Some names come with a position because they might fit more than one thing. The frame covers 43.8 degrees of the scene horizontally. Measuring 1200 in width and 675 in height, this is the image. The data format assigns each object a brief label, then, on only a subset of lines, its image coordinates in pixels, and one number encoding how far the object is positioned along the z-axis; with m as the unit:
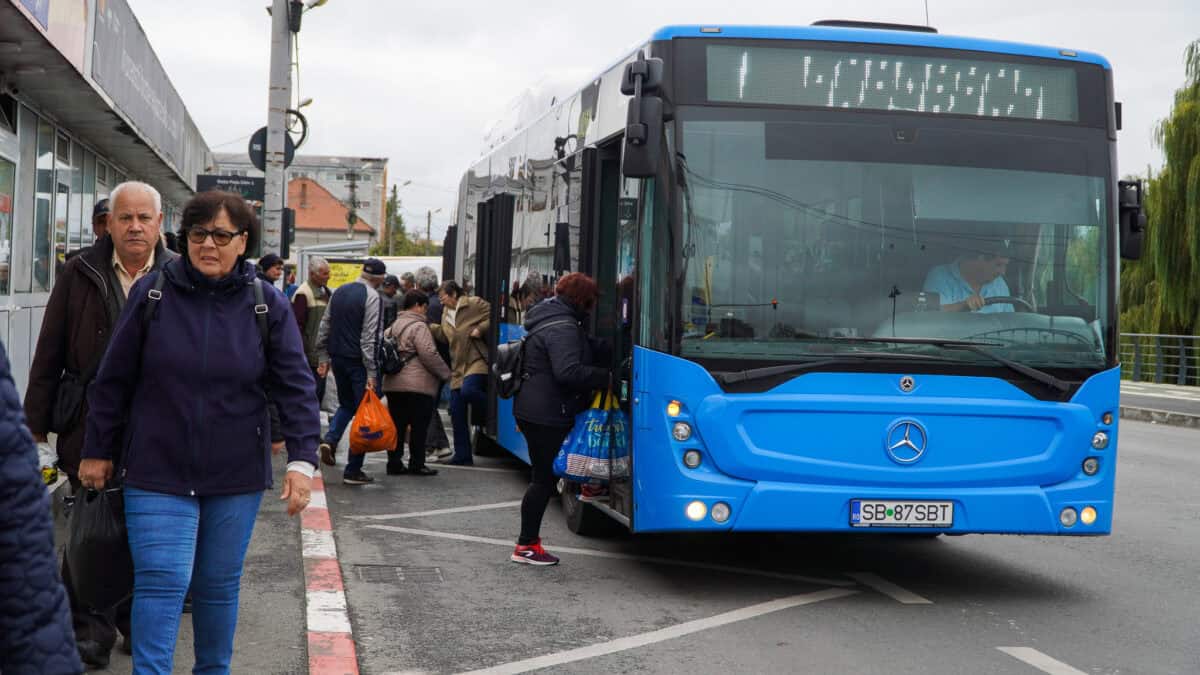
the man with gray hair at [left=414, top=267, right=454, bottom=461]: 13.90
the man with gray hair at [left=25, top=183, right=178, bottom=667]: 5.38
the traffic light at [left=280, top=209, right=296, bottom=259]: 17.67
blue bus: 7.32
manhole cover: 7.88
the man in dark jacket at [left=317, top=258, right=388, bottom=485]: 11.52
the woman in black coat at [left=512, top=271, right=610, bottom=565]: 8.09
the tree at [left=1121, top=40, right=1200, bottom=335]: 31.66
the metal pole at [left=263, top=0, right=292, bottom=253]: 16.56
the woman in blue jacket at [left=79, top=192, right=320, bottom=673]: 4.36
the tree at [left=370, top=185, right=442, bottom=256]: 110.43
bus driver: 7.49
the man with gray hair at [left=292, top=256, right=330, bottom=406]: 12.20
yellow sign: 45.25
